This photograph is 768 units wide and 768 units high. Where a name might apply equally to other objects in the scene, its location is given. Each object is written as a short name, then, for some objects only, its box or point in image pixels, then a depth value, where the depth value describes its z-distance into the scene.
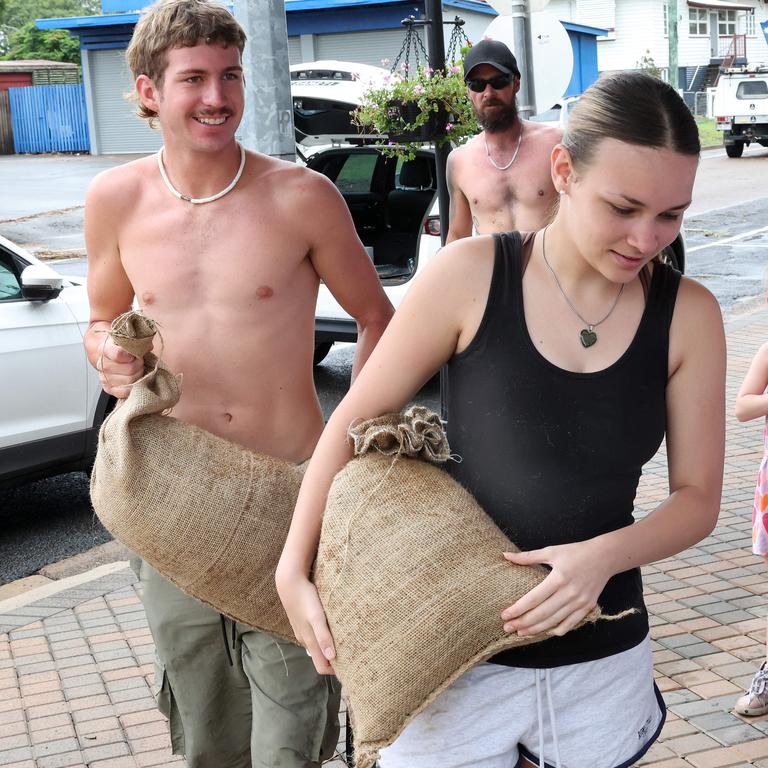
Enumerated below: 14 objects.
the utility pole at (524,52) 7.71
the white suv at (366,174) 9.95
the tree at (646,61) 45.44
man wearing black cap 5.97
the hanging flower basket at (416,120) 7.31
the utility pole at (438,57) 7.77
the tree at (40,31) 52.53
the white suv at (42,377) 6.03
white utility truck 30.97
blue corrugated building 34.50
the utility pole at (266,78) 4.48
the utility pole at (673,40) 36.09
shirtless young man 2.72
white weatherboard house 53.56
